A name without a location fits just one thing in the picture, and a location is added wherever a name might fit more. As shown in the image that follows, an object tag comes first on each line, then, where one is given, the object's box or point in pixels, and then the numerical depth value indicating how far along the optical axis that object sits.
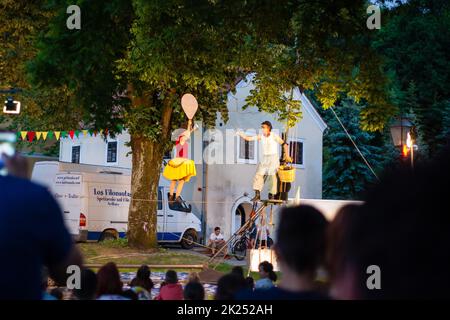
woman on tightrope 18.11
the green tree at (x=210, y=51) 16.14
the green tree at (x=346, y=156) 40.53
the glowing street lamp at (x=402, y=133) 19.84
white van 24.75
